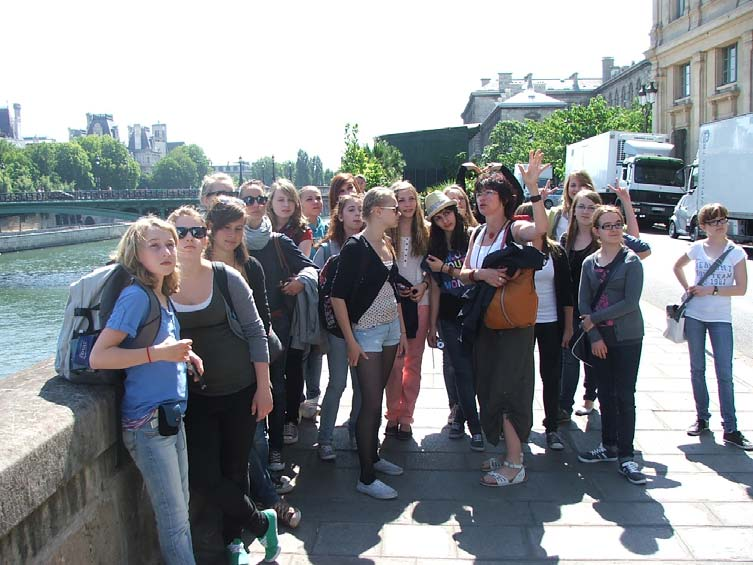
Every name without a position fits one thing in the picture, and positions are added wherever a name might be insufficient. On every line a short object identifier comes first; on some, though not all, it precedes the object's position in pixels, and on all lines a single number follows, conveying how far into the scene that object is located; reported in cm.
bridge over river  7769
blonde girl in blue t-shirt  266
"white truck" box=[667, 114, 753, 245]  1973
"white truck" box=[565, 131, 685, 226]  2783
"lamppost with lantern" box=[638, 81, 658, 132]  2522
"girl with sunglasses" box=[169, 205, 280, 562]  313
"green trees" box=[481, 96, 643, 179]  4262
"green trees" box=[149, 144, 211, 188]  15325
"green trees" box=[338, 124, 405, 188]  1917
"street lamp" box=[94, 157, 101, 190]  13062
